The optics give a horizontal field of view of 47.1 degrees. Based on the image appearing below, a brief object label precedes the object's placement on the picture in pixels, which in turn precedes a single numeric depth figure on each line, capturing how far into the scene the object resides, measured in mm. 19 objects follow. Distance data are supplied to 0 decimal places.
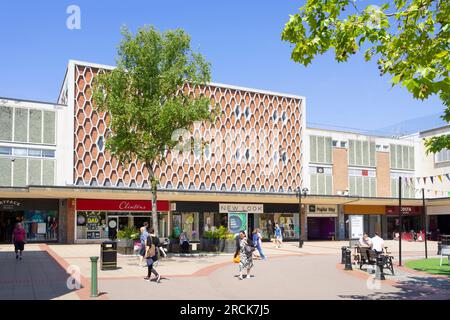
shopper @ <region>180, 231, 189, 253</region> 28344
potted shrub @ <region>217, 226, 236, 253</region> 29359
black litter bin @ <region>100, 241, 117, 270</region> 19391
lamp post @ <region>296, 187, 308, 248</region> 36312
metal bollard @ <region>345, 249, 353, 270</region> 20312
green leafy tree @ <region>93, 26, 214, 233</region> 24766
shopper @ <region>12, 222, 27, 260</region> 23625
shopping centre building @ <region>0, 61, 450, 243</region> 38688
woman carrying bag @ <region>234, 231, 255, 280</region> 17750
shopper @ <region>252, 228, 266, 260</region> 25953
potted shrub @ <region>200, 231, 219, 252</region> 29406
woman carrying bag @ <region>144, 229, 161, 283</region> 16219
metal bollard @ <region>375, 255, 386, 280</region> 17250
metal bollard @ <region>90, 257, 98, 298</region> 13253
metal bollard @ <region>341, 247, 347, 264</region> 21128
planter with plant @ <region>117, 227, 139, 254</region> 27031
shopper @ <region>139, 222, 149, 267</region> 19791
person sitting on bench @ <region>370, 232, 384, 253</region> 19797
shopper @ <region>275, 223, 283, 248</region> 37594
